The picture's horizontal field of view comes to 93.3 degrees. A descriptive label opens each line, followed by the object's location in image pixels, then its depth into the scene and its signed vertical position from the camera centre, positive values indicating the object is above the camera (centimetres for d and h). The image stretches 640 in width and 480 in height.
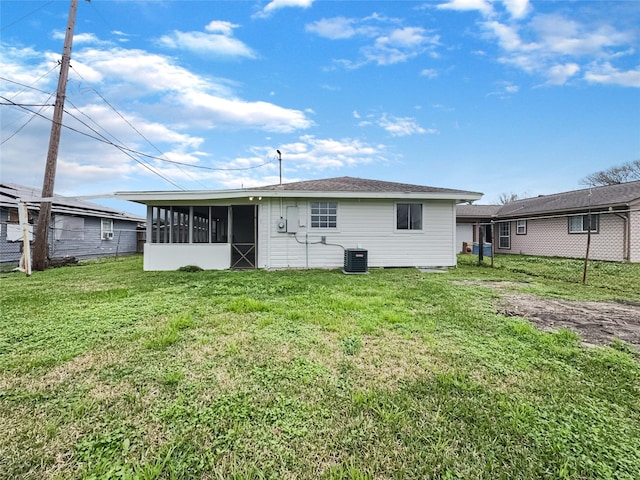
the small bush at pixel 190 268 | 900 -92
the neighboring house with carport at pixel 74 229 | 1141 +45
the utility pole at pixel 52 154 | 943 +263
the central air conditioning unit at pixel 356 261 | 848 -66
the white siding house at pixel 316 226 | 916 +36
